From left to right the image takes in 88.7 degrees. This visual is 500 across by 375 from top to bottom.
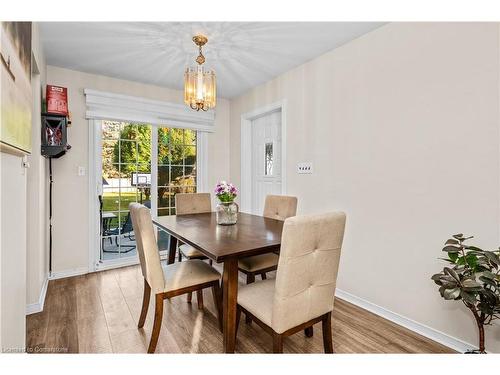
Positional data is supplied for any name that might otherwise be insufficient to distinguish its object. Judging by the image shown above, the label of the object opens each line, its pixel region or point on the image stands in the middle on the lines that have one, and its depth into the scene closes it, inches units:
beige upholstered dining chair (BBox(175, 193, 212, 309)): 109.0
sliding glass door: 126.2
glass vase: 83.1
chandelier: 79.0
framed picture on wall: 38.4
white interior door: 132.2
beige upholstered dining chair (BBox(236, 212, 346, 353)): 47.5
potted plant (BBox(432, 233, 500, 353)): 50.9
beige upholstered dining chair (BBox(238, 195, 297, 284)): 79.4
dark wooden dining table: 55.1
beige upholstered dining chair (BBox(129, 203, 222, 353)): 60.3
